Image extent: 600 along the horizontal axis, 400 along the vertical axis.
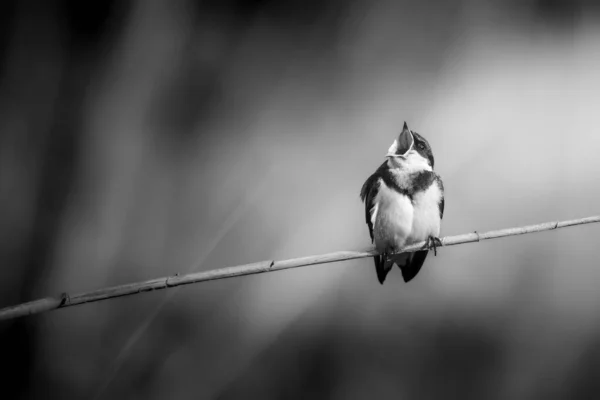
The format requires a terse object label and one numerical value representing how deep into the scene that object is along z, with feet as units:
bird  18.73
